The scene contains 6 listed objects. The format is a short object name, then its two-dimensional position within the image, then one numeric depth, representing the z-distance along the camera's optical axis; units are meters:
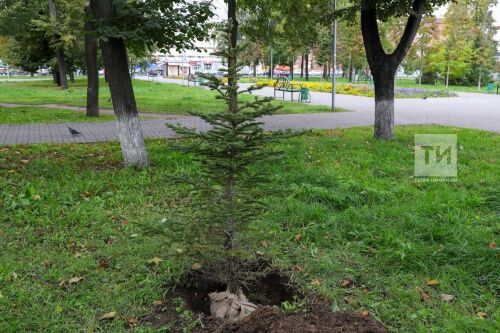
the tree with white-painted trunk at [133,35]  6.37
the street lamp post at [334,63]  15.59
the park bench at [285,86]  22.49
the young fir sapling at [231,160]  2.99
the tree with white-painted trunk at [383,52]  9.16
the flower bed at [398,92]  27.25
